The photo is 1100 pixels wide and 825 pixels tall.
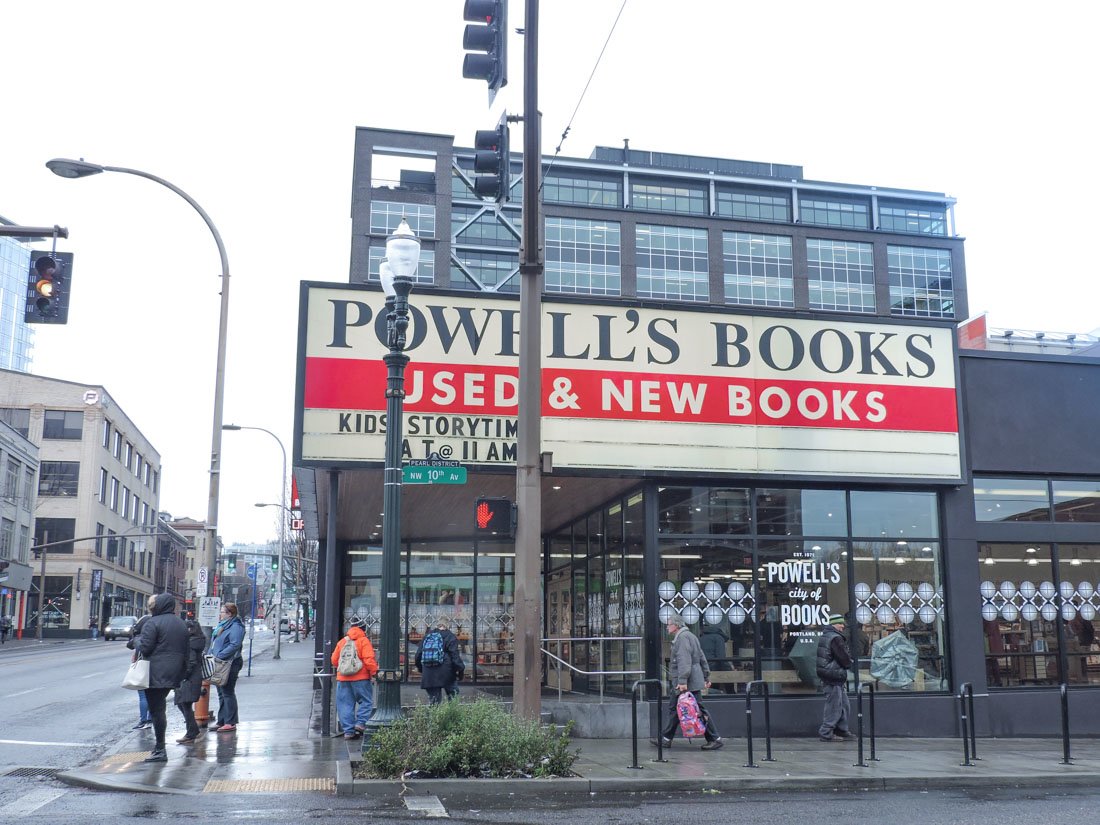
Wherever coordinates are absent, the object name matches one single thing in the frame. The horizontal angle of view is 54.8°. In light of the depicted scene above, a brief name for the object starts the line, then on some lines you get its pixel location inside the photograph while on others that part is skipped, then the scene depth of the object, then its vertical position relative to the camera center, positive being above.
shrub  10.09 -1.41
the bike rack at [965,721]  12.23 -1.38
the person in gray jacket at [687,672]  13.60 -0.92
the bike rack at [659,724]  11.21 -1.34
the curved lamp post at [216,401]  17.20 +3.24
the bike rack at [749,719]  11.50 -1.33
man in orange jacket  13.61 -1.09
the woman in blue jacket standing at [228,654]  14.81 -0.76
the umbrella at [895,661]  15.71 -0.87
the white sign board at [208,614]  17.92 -0.26
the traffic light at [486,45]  9.62 +4.99
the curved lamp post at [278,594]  41.97 +0.18
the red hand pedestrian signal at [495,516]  11.38 +0.89
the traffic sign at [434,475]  12.30 +1.42
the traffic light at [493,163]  10.40 +4.26
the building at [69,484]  74.06 +8.06
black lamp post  11.49 +1.50
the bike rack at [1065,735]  12.64 -1.57
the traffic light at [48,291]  14.28 +4.09
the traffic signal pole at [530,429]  11.17 +1.84
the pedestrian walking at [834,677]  14.36 -1.01
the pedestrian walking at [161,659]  12.02 -0.69
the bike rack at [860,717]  11.65 -1.26
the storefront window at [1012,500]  16.59 +1.58
